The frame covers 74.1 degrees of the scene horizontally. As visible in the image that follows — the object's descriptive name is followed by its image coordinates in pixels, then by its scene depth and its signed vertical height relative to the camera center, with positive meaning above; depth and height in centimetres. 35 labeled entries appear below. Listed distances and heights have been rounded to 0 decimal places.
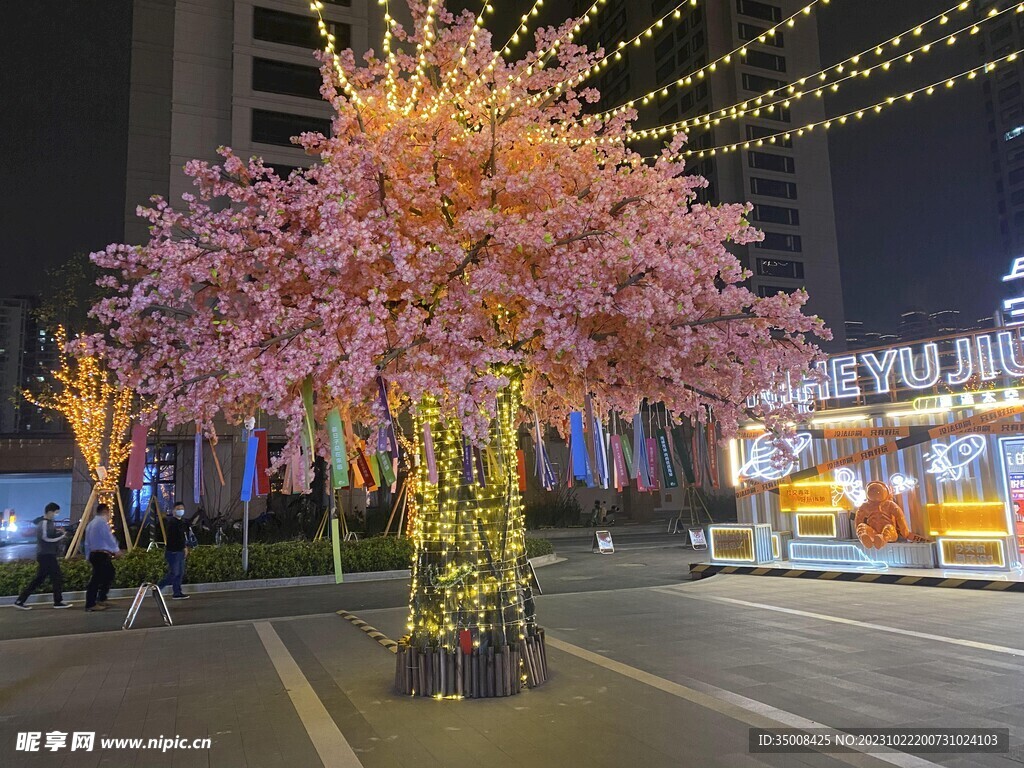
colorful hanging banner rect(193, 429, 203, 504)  670 +25
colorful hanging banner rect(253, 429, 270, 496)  694 +26
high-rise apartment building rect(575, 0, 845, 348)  5925 +2841
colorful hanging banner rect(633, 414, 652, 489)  839 +18
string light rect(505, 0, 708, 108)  658 +404
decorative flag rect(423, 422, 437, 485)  610 +30
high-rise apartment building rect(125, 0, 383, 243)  3023 +1844
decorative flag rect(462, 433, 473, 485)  612 +19
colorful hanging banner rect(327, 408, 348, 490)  600 +34
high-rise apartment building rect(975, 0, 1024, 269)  8075 +4067
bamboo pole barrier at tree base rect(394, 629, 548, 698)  604 -169
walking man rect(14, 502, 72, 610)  1155 -101
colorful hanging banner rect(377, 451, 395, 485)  691 +20
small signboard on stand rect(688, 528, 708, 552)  2078 -196
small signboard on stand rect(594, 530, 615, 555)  2017 -189
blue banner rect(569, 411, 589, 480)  708 +35
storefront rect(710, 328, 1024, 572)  1307 +3
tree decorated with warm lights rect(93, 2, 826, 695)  555 +161
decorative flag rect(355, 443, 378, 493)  869 +24
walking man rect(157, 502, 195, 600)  1259 -105
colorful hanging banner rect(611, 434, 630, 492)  811 +19
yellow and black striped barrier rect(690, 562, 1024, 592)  1137 -198
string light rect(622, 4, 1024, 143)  828 +520
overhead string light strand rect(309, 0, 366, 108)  654 +397
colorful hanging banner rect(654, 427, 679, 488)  1002 +29
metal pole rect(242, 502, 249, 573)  1488 -145
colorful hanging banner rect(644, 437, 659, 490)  874 +19
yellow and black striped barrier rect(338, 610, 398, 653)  854 -199
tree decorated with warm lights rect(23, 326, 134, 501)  1715 +229
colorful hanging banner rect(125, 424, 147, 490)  632 +33
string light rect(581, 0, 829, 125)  720 +415
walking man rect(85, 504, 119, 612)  1144 -95
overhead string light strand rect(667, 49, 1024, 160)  862 +504
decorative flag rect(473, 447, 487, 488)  618 +14
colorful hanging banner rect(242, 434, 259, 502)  679 +22
